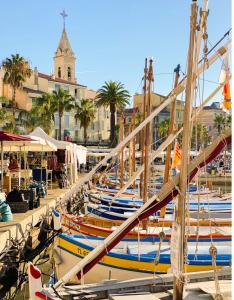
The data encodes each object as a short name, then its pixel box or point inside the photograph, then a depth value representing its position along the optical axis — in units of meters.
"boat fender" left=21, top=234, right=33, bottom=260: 10.82
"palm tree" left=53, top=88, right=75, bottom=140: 62.40
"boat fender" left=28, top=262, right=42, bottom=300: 6.05
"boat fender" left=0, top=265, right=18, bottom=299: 9.78
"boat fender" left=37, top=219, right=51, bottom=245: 13.07
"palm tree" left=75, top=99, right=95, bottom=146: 70.81
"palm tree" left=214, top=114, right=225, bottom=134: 92.60
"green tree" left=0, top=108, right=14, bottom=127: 46.97
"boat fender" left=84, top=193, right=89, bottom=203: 22.86
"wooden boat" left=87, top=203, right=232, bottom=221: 17.63
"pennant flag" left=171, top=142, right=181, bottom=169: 14.07
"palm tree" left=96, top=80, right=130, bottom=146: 64.81
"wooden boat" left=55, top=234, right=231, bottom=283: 10.02
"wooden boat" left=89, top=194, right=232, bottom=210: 20.53
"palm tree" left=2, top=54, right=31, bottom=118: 61.94
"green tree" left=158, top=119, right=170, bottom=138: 89.75
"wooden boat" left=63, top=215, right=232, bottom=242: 12.41
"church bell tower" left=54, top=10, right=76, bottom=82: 93.25
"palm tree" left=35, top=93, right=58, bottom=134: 56.62
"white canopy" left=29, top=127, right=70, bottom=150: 26.30
